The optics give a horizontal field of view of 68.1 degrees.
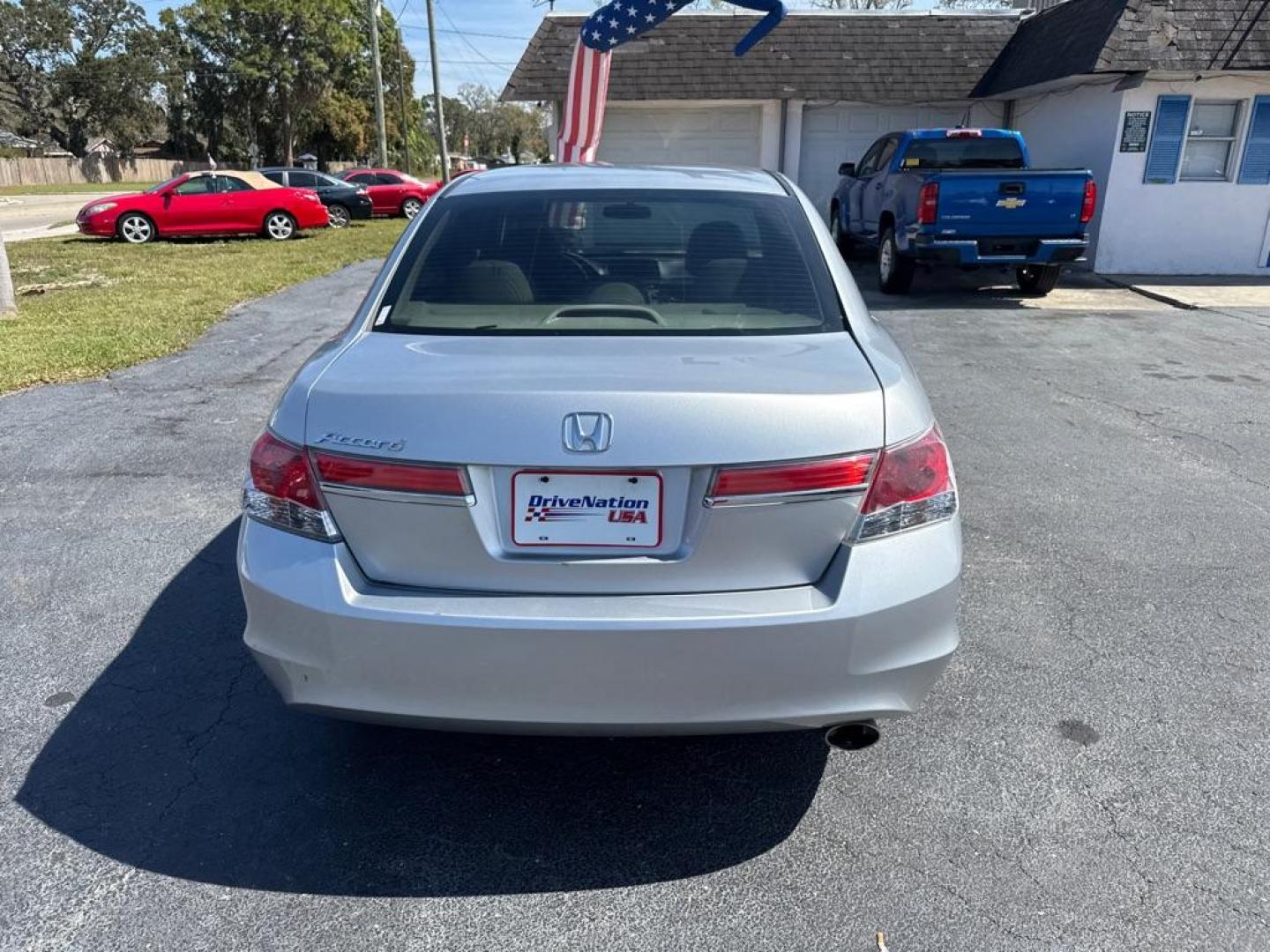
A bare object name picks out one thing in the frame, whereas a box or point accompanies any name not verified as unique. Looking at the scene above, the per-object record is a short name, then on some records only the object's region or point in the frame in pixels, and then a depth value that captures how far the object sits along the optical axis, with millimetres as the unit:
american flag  12312
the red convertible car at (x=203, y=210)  18328
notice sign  13508
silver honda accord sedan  2094
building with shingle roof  13125
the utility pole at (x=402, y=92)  58994
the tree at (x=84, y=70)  66250
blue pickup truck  10422
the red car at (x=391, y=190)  25938
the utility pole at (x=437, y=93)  34000
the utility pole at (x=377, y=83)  35688
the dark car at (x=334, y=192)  22891
